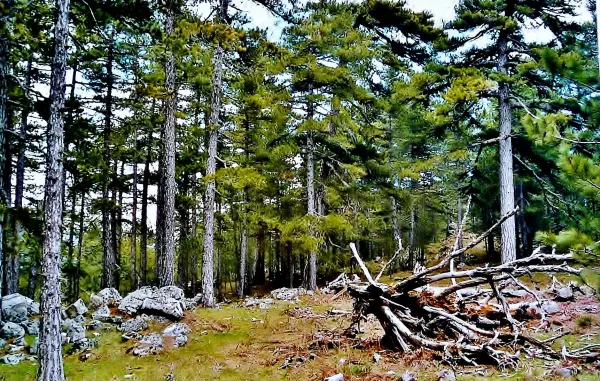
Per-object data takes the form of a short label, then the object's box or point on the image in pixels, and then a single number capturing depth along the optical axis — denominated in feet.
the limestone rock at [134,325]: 26.81
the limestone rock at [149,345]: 22.84
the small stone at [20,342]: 23.85
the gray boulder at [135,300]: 30.53
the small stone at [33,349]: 22.95
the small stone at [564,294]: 24.84
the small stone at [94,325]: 26.71
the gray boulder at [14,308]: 26.94
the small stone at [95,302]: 31.83
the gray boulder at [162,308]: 29.37
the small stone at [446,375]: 14.66
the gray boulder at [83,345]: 23.50
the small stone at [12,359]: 21.27
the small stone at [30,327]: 26.14
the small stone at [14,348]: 22.94
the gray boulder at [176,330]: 26.07
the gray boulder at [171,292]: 32.53
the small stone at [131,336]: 25.34
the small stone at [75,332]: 24.14
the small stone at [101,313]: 28.34
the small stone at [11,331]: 24.63
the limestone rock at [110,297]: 33.39
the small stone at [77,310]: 28.73
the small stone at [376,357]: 18.07
